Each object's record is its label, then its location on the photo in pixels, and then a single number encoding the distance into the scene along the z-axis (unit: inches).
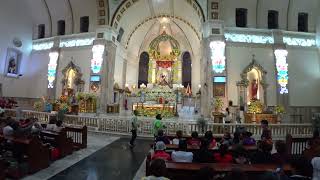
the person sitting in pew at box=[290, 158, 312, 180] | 137.5
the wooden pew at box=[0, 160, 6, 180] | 203.5
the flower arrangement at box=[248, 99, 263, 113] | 631.2
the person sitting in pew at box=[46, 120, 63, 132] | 336.8
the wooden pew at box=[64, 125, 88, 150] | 372.2
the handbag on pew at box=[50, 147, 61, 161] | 298.9
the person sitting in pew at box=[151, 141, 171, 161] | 203.6
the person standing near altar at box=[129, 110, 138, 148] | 400.8
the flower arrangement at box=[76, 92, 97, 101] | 742.7
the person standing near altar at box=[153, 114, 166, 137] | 359.3
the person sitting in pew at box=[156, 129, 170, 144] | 255.9
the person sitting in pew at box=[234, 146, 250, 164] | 188.9
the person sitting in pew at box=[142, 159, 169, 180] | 123.6
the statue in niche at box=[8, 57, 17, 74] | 839.1
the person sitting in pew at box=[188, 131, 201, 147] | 243.4
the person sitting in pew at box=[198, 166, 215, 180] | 123.4
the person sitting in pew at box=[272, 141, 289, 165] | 178.4
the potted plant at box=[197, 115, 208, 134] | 442.4
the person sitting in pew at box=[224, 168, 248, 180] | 115.0
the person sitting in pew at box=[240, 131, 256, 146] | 263.9
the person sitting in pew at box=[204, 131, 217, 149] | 239.6
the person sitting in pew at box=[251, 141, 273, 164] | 179.6
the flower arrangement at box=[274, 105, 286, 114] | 609.0
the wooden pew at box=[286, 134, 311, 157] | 336.5
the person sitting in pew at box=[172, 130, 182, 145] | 274.7
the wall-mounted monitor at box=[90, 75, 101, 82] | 803.4
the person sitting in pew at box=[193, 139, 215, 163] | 191.9
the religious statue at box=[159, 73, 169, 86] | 1132.5
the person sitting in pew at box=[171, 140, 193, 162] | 192.9
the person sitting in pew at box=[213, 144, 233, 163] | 195.2
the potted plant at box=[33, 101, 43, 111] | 659.2
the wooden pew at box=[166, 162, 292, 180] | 158.4
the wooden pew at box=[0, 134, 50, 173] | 247.9
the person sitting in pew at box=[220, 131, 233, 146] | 247.6
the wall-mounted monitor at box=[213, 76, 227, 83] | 709.3
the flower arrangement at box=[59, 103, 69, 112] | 597.7
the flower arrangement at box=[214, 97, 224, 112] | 645.3
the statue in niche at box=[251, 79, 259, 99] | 729.0
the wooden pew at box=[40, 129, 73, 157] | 314.0
